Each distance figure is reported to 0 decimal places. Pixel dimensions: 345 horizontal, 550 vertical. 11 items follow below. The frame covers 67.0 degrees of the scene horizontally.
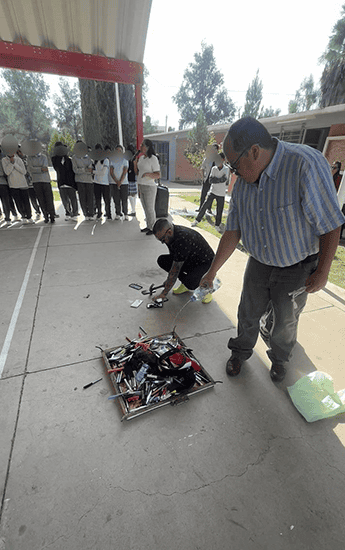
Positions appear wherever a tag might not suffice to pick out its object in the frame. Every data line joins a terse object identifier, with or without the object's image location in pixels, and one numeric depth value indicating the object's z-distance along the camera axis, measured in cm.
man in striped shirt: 149
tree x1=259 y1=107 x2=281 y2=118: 5337
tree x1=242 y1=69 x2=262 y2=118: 4112
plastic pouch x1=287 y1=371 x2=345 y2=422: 190
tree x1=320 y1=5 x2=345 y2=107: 1985
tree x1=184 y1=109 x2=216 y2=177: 1636
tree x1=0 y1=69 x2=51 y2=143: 4047
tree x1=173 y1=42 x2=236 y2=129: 4216
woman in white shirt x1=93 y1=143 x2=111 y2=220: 645
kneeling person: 298
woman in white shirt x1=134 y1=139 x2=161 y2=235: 529
